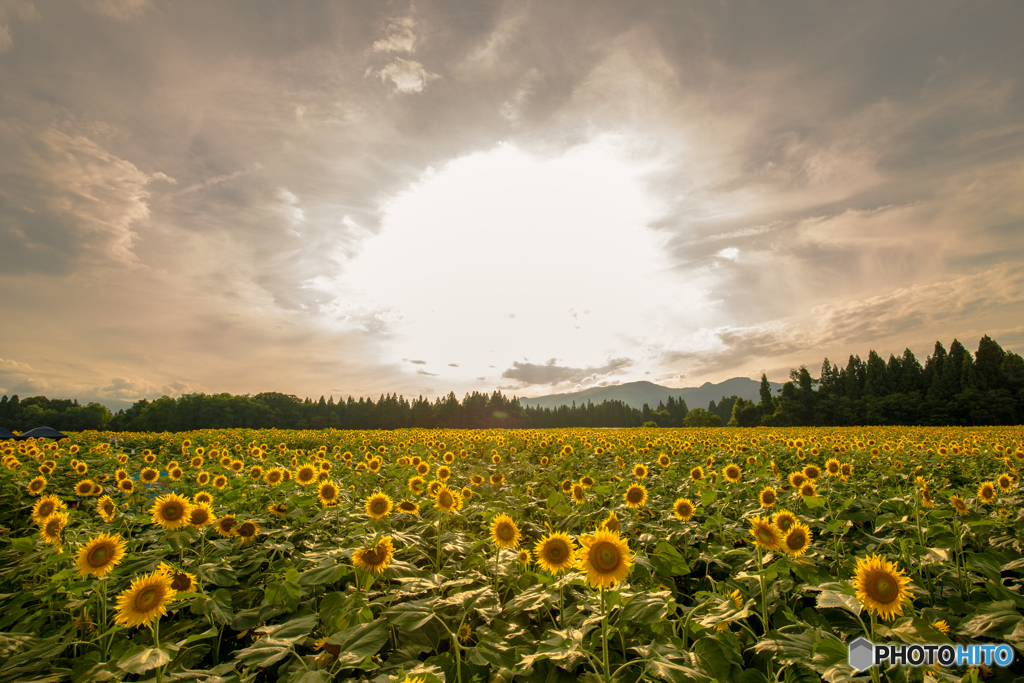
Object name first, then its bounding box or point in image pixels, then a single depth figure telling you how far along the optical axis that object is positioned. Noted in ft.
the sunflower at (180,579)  10.00
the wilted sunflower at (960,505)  14.14
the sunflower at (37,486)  19.45
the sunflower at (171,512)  12.56
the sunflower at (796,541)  10.72
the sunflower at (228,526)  14.15
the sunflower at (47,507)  13.82
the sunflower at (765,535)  10.45
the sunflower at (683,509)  15.52
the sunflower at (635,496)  16.29
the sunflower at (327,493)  15.84
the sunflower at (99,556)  9.95
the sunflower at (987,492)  16.67
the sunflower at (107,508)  14.64
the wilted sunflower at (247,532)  14.01
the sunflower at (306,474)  19.92
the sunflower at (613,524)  12.63
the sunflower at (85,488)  19.32
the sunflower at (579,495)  18.39
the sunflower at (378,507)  13.39
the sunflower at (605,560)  8.13
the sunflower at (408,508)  15.25
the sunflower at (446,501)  13.79
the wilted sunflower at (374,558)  10.32
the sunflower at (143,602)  8.48
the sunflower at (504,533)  12.17
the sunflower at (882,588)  7.76
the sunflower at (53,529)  12.53
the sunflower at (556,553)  10.25
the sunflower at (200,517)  12.92
